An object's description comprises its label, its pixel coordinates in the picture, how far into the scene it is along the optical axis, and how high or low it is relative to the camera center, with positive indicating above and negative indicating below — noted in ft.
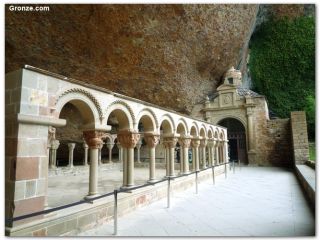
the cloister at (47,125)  10.00 +0.88
